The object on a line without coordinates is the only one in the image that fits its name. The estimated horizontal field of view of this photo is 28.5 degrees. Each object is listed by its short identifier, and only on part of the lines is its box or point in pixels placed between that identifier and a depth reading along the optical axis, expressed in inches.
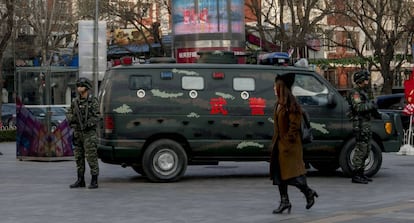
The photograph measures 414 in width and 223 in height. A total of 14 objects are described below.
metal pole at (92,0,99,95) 786.2
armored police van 560.4
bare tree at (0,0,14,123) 1117.7
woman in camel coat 406.3
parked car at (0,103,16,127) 1497.4
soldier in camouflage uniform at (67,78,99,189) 527.2
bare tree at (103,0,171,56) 1617.9
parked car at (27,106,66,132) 781.3
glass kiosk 780.0
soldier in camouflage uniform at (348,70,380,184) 552.4
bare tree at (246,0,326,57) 1382.9
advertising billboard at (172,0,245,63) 1058.7
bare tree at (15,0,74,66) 1732.3
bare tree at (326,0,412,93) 1355.8
